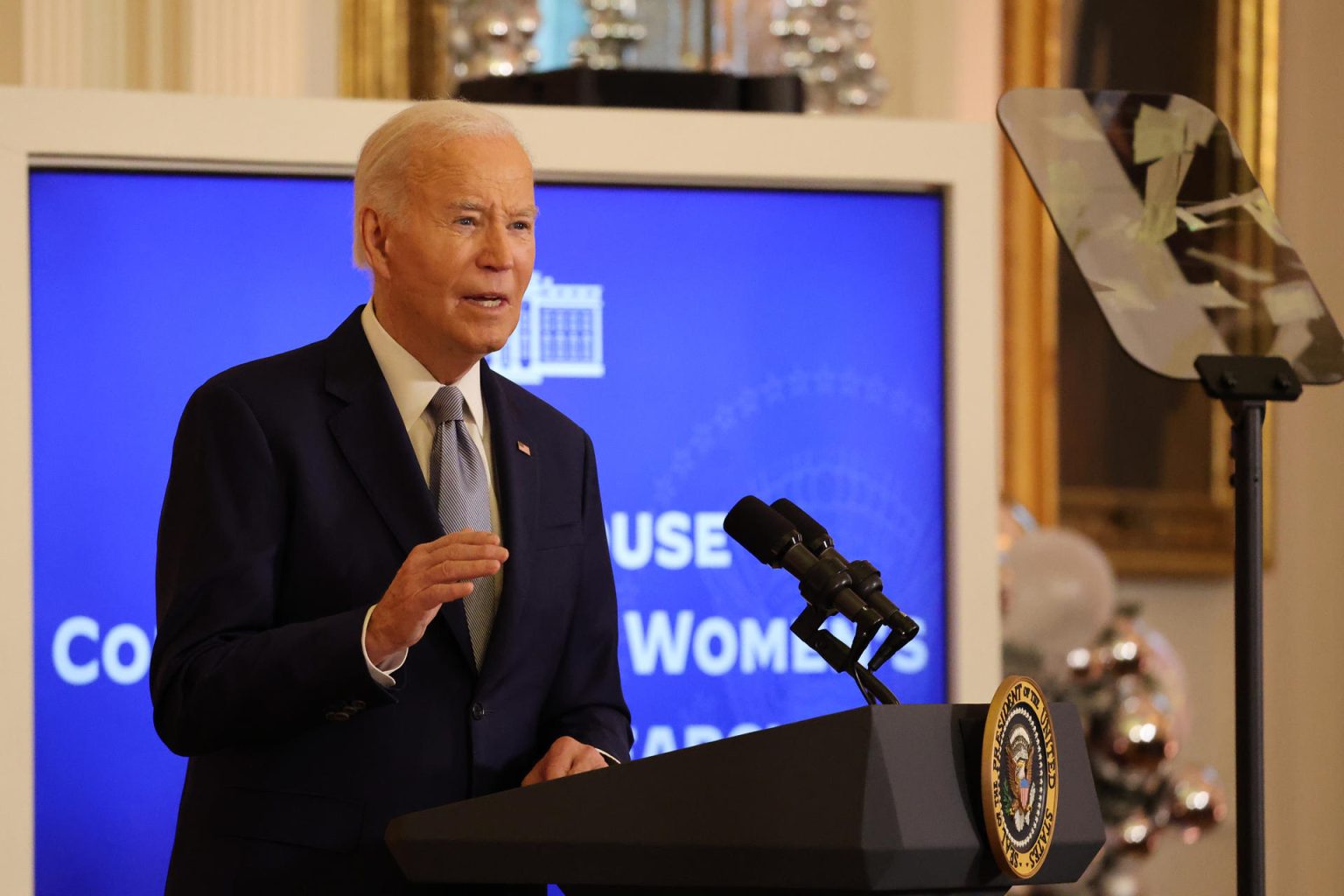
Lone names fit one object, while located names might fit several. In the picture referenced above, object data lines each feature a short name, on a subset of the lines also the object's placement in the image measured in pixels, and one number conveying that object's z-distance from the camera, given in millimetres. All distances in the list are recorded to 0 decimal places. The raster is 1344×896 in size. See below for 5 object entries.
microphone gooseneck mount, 6659
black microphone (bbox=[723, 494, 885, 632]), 6665
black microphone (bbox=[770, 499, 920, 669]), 6649
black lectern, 6540
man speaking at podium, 6933
